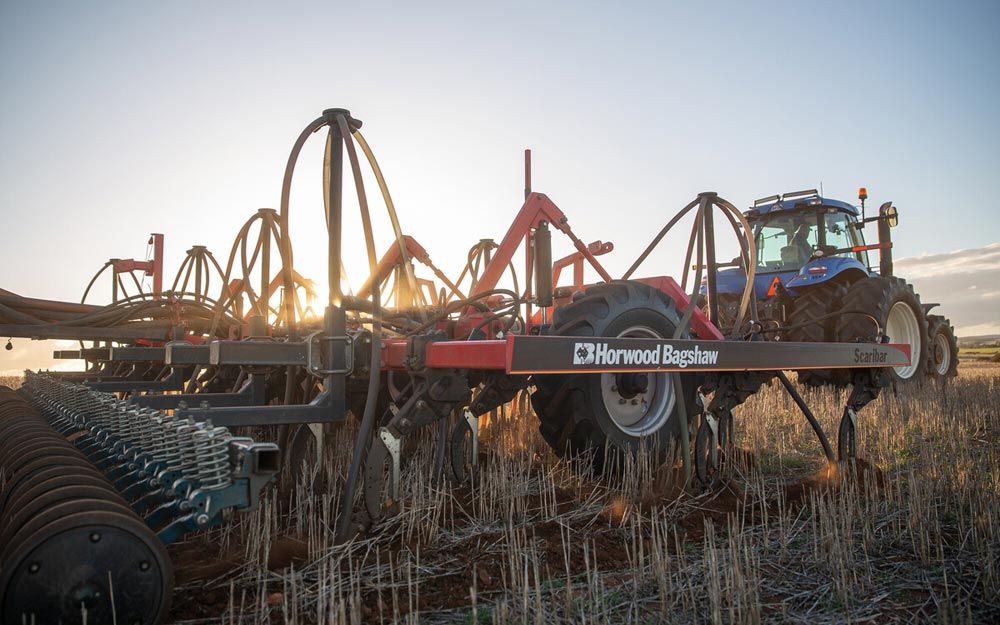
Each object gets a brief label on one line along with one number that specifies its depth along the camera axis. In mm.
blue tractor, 7098
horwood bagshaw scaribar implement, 1552
